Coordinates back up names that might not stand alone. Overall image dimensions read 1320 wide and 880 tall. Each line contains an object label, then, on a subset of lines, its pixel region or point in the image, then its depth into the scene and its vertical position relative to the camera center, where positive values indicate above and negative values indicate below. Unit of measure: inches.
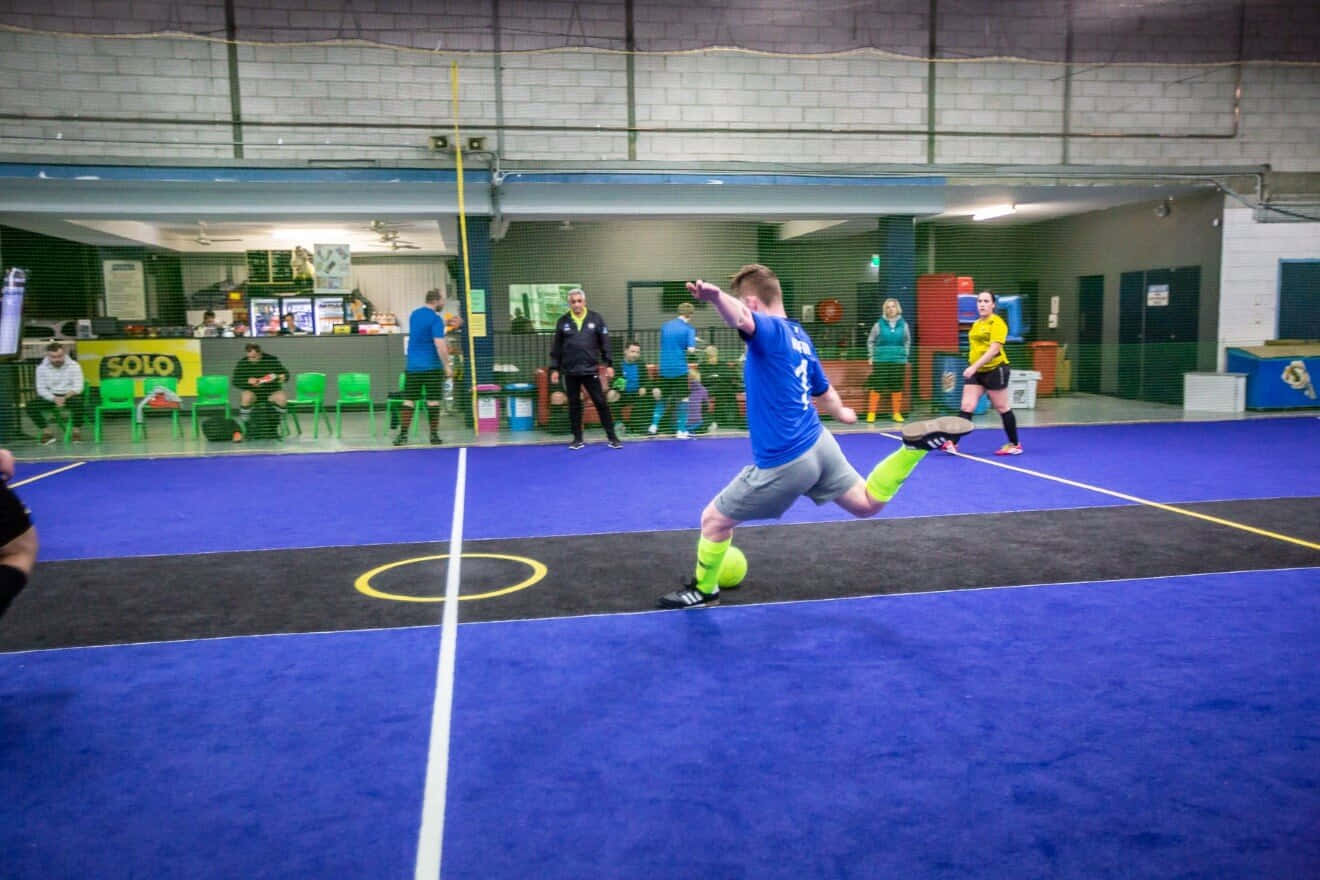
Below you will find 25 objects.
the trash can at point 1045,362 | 743.1 -30.2
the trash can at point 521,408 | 590.9 -46.7
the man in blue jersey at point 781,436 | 194.9 -22.7
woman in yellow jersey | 424.8 -18.2
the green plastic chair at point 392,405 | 564.9 -42.5
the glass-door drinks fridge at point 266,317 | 670.6 +13.2
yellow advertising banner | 653.9 -14.8
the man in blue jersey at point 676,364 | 541.6 -19.7
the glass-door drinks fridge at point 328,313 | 681.0 +15.4
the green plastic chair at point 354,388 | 579.2 -31.9
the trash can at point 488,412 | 582.9 -47.9
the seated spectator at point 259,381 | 556.4 -25.9
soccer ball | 224.2 -55.6
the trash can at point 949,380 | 629.0 -36.2
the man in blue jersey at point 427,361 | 513.3 -15.0
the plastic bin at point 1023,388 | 661.9 -44.5
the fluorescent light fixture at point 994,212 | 711.6 +83.3
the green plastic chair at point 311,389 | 585.6 -32.9
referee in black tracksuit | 495.5 -11.4
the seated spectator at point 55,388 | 551.8 -27.8
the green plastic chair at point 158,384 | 604.5 -29.4
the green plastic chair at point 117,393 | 565.7 -31.8
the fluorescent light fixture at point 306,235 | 727.7 +77.6
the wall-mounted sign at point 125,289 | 765.3 +39.1
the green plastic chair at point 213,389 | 560.4 -30.1
